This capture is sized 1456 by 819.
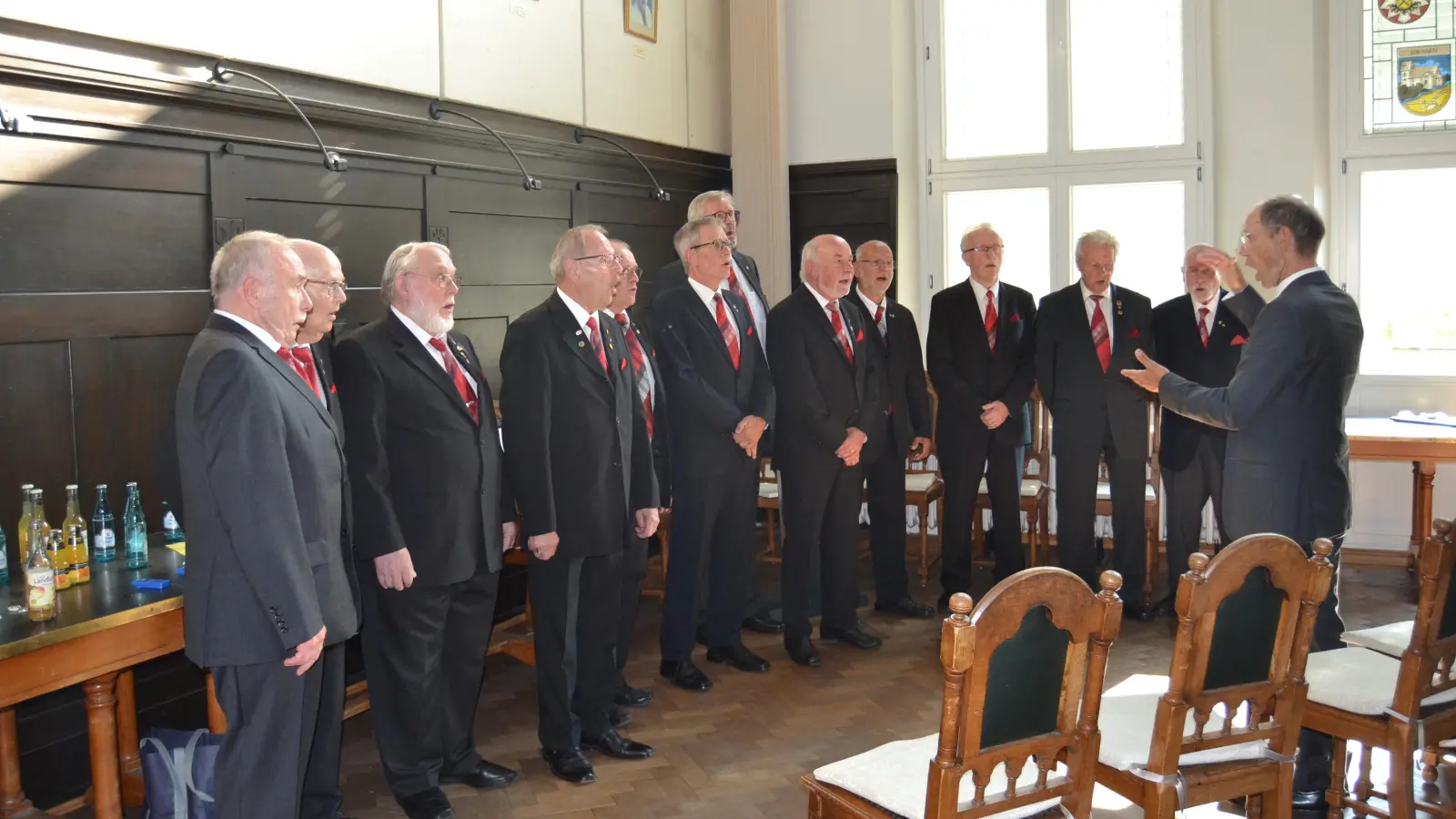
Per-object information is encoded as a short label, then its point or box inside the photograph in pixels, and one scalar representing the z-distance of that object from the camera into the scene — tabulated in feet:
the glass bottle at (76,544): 9.98
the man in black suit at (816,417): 15.52
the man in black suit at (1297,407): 10.82
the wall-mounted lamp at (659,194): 21.17
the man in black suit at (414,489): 10.74
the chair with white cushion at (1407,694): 8.91
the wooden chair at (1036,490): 19.92
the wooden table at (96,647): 8.52
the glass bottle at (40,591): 8.84
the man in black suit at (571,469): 11.88
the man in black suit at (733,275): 16.02
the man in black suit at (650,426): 13.48
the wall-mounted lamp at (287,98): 12.73
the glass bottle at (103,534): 10.80
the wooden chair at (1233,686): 7.80
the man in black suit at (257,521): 8.57
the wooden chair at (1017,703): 6.69
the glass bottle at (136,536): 10.50
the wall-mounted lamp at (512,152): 16.21
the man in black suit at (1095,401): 17.29
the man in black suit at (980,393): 17.85
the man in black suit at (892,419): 17.35
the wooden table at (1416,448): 18.58
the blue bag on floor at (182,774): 10.05
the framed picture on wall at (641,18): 20.75
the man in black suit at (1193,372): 16.76
